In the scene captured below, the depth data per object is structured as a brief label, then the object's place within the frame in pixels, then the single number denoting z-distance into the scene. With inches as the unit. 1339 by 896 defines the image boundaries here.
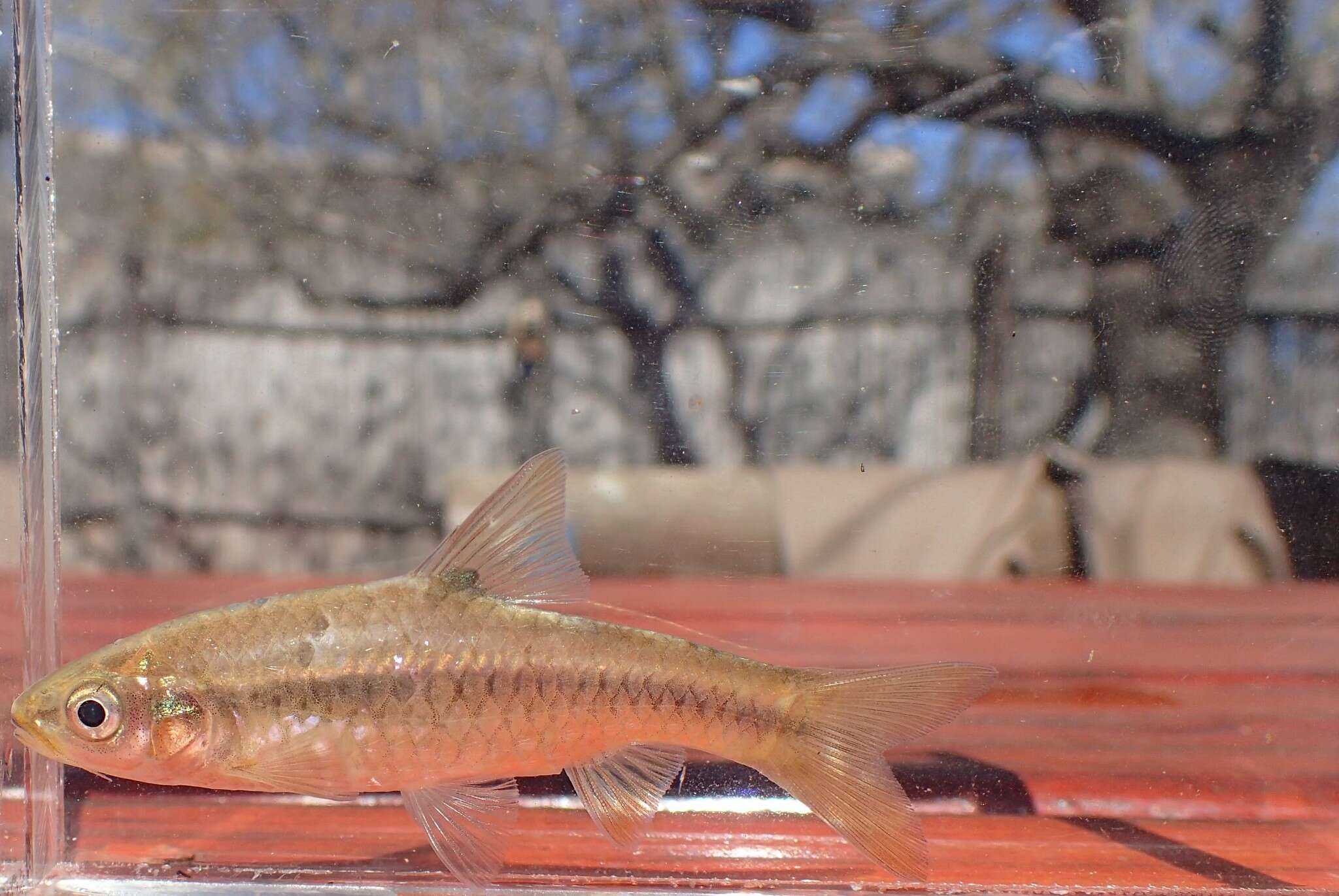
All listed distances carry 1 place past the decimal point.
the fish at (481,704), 7.6
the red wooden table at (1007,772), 8.4
